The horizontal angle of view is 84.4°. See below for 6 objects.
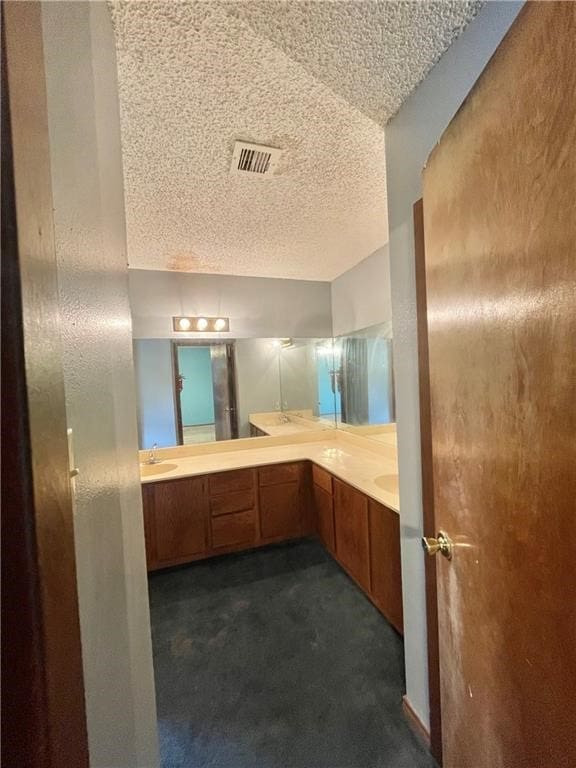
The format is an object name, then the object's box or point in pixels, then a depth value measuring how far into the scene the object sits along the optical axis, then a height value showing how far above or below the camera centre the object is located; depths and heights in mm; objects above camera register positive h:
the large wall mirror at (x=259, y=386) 2773 -66
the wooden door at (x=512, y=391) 489 -44
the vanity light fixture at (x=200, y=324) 2943 +550
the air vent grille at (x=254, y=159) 1429 +1044
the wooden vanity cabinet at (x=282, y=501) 2672 -1045
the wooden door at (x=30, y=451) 287 -60
